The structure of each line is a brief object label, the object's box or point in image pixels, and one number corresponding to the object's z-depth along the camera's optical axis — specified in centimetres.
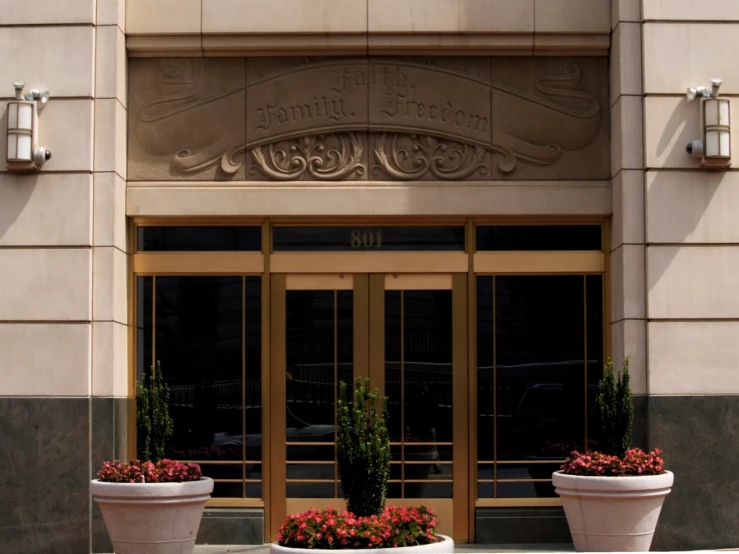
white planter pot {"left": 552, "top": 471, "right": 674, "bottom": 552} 1148
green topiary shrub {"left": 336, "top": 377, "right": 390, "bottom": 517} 1020
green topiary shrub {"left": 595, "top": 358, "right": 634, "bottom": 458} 1206
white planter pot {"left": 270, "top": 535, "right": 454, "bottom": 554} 949
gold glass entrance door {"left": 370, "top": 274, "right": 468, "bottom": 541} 1338
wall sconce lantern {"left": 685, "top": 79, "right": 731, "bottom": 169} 1271
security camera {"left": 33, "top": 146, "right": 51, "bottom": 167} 1279
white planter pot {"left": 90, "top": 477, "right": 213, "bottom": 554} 1145
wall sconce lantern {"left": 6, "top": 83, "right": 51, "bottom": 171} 1276
